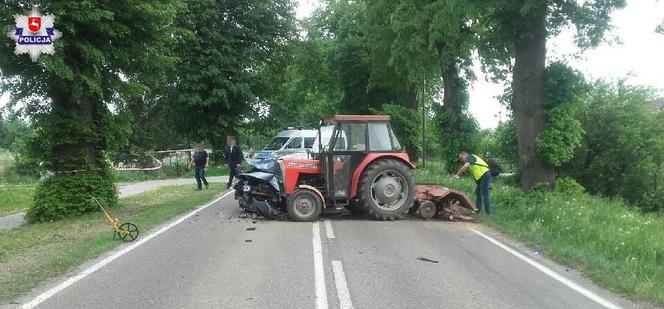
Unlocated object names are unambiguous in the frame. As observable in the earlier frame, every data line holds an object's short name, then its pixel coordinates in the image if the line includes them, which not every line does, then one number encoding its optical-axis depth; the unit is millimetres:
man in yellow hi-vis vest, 13914
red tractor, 12617
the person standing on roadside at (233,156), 20411
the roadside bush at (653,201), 25266
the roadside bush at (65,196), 13828
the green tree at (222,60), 31016
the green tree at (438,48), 19314
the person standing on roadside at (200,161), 20239
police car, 25672
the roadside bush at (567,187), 16453
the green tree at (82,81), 12984
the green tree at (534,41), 15906
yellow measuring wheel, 10211
